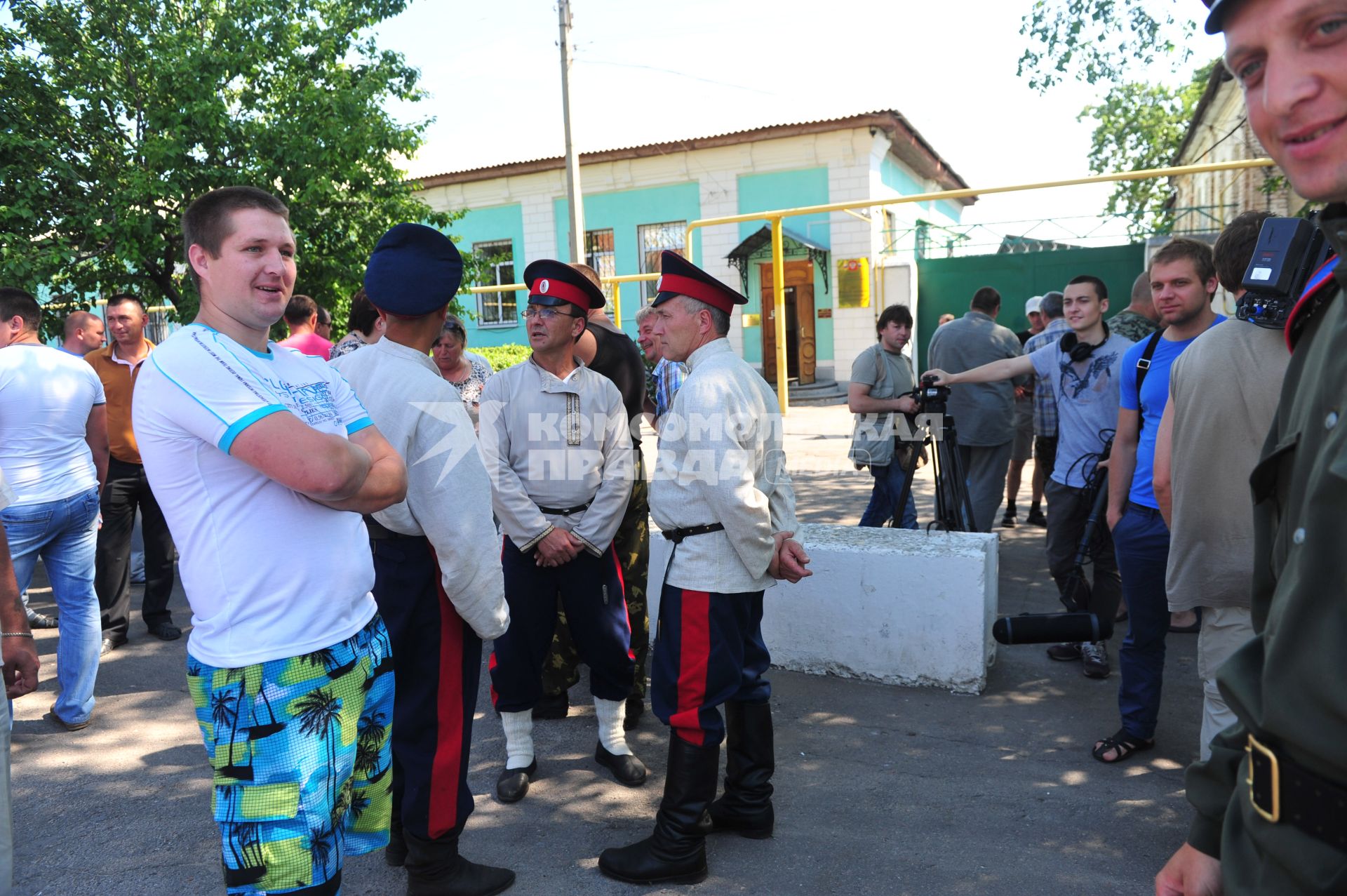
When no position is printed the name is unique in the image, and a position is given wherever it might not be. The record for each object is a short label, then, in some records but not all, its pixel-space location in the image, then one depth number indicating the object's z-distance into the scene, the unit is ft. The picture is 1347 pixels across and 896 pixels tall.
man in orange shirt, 17.40
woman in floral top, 16.97
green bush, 55.31
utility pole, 46.19
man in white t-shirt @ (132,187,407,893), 5.96
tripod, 16.92
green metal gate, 46.29
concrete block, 13.75
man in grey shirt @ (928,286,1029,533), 20.10
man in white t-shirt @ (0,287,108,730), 13.70
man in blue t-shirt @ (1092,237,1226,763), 11.41
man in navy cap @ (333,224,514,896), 8.36
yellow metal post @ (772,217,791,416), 41.57
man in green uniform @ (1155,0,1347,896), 3.09
